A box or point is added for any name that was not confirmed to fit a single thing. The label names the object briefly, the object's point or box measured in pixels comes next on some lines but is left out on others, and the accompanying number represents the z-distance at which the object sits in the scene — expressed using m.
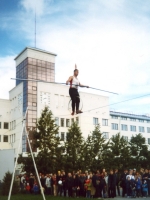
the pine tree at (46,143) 34.97
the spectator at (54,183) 24.43
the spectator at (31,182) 28.01
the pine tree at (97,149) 39.42
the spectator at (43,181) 25.96
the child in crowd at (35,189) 26.67
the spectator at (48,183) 25.26
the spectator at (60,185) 24.08
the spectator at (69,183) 23.09
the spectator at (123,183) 21.95
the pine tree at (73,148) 36.81
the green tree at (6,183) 25.69
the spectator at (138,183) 21.11
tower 60.16
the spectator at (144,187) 21.27
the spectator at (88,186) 21.77
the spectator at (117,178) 21.69
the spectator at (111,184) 21.19
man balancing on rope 11.75
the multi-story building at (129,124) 82.25
